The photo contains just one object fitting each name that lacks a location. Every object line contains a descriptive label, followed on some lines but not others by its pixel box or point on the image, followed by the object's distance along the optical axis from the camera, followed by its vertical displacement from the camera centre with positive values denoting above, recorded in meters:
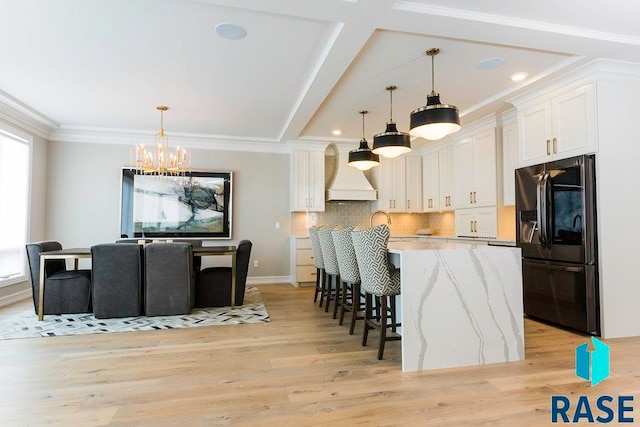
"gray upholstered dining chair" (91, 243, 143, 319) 3.96 -0.61
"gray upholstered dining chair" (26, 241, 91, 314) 4.06 -0.73
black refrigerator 3.37 -0.16
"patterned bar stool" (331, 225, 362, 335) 3.44 -0.37
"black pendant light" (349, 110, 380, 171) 4.59 +0.85
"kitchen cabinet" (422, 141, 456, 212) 6.00 +0.82
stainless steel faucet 6.67 +0.19
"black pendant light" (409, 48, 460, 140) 3.01 +0.88
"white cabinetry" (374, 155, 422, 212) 6.76 +0.77
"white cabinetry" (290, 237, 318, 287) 6.13 -0.64
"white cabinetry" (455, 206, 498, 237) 4.91 +0.05
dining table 3.96 -0.35
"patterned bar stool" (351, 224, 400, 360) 2.83 -0.35
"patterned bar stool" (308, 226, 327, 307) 4.67 -0.48
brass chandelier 4.58 +0.99
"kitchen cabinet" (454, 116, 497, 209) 4.98 +0.86
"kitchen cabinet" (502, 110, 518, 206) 4.70 +0.92
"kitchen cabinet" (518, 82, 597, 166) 3.46 +1.03
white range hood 6.54 +0.76
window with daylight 4.76 +0.29
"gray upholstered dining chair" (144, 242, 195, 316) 4.05 -0.61
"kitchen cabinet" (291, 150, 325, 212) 6.43 +0.77
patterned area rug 3.58 -1.05
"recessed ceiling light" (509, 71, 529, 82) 3.73 +1.54
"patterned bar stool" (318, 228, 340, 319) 4.07 -0.38
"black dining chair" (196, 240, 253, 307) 4.59 -0.74
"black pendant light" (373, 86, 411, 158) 3.80 +0.86
